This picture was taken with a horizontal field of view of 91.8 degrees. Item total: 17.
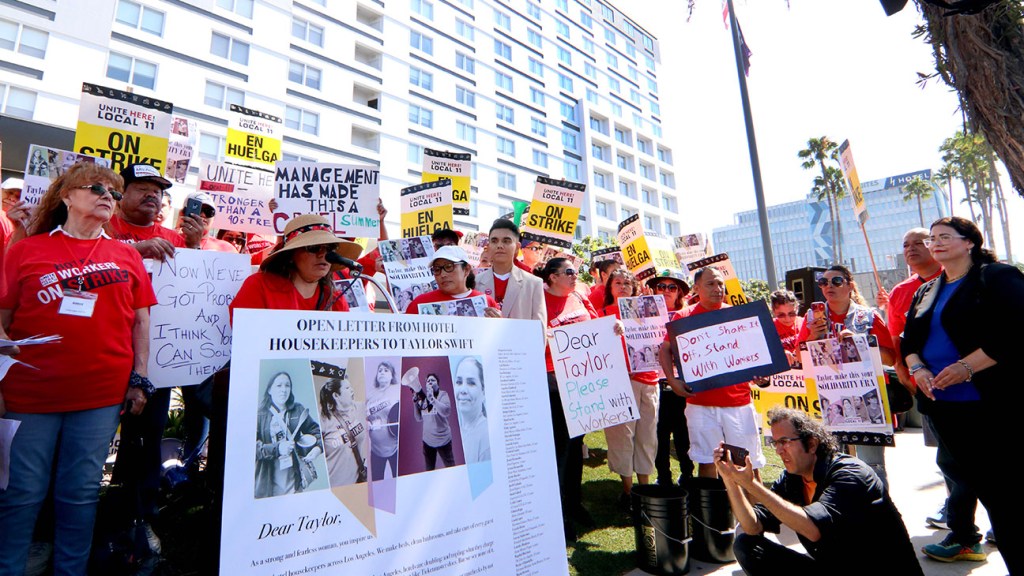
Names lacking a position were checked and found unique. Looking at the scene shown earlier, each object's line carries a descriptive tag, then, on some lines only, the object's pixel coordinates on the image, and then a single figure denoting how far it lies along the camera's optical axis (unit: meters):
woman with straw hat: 2.72
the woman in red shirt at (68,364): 2.34
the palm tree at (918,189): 53.38
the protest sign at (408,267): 4.98
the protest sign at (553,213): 6.97
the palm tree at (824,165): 41.72
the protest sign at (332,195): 4.56
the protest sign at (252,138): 5.76
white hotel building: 20.70
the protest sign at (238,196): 5.24
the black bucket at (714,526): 3.77
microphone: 2.32
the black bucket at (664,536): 3.51
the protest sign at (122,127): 4.05
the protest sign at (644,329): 4.77
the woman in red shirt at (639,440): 4.60
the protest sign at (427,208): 6.20
